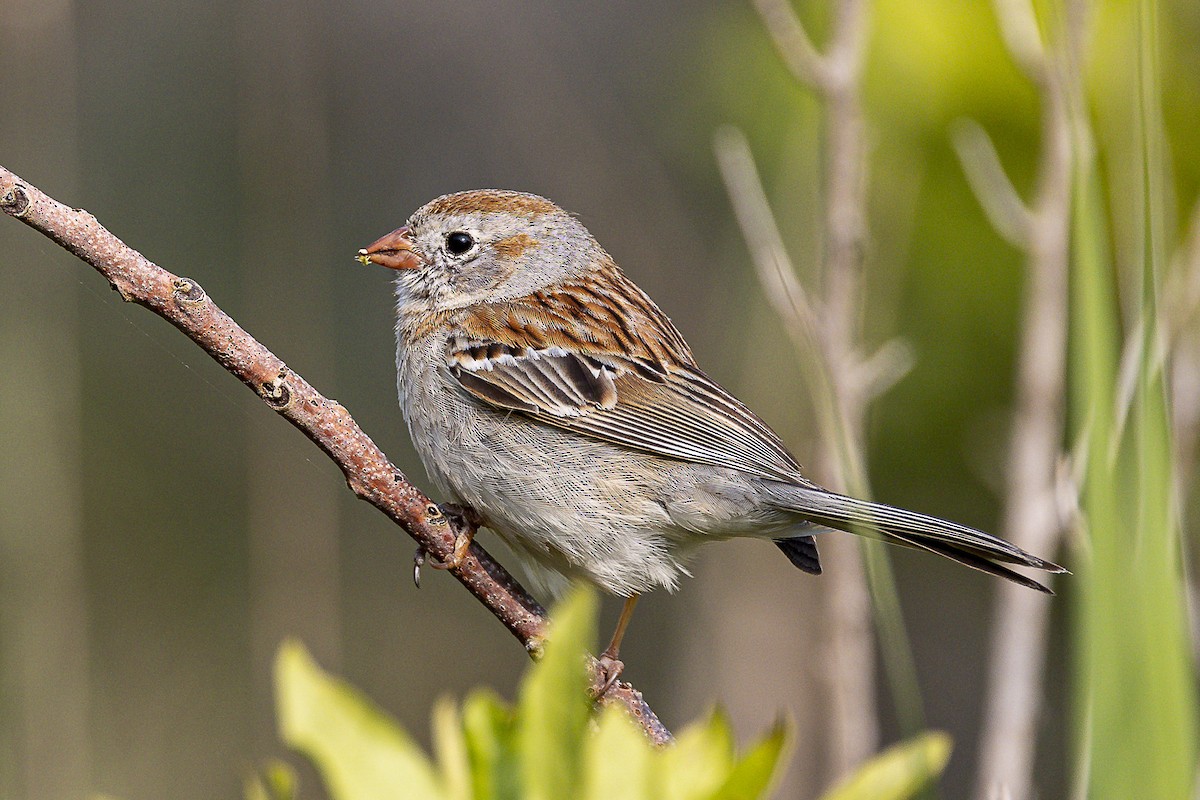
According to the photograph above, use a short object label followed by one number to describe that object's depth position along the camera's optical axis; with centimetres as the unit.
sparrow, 394
